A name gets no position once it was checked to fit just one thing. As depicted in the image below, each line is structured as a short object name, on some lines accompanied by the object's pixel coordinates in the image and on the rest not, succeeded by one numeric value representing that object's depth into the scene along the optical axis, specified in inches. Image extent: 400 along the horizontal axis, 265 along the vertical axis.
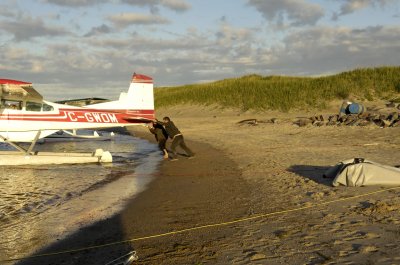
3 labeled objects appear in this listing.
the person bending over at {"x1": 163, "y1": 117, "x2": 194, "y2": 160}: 529.7
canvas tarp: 283.0
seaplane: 522.9
